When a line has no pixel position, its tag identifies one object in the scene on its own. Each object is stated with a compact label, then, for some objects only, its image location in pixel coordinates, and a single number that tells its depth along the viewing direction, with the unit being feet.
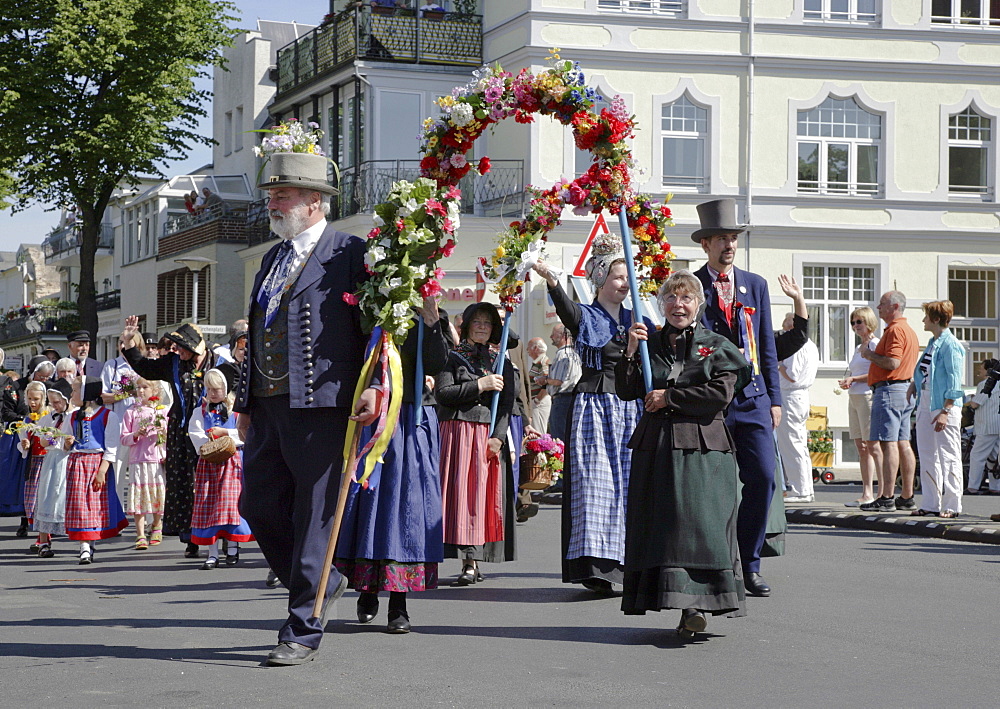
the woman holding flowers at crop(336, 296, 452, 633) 26.30
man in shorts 51.21
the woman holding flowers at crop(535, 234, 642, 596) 30.73
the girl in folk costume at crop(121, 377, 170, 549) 46.75
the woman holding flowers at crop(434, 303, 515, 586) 33.81
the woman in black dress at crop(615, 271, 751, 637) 24.77
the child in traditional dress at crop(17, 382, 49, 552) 49.80
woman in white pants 47.91
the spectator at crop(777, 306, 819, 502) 56.03
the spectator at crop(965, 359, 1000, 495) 64.23
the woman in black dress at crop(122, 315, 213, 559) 42.45
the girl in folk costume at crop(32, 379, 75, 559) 44.27
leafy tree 109.19
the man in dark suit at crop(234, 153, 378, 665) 22.90
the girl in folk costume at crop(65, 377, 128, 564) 43.50
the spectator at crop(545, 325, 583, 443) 58.29
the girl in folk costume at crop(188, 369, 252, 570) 39.83
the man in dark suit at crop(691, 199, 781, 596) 29.81
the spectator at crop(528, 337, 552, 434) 67.10
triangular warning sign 50.60
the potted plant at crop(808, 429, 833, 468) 75.61
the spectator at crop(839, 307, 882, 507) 53.42
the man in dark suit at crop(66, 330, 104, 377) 56.03
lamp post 116.56
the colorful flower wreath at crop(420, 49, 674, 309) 30.25
